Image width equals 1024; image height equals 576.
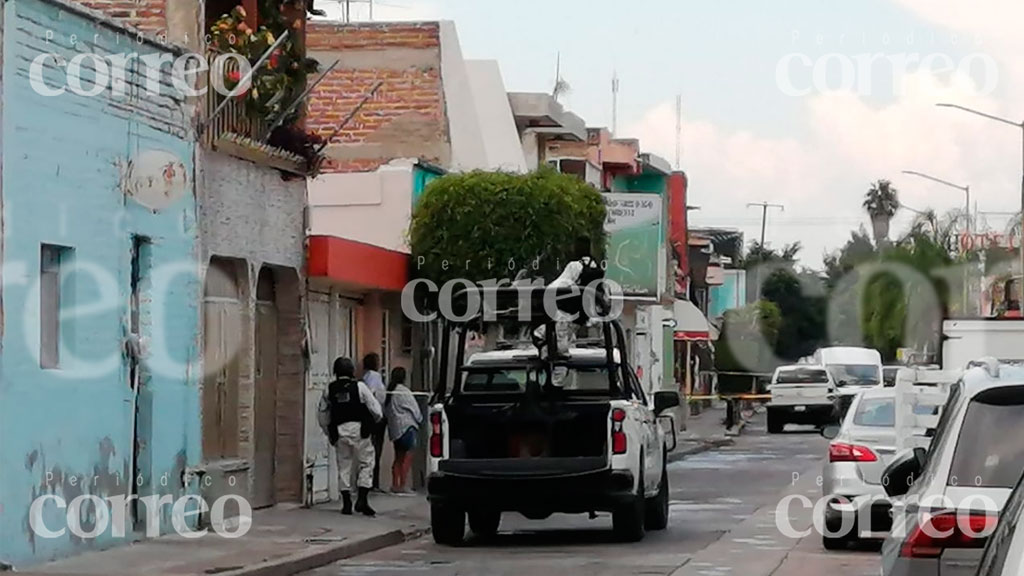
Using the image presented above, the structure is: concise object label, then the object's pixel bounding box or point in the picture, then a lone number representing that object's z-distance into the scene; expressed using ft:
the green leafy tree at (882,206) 426.10
